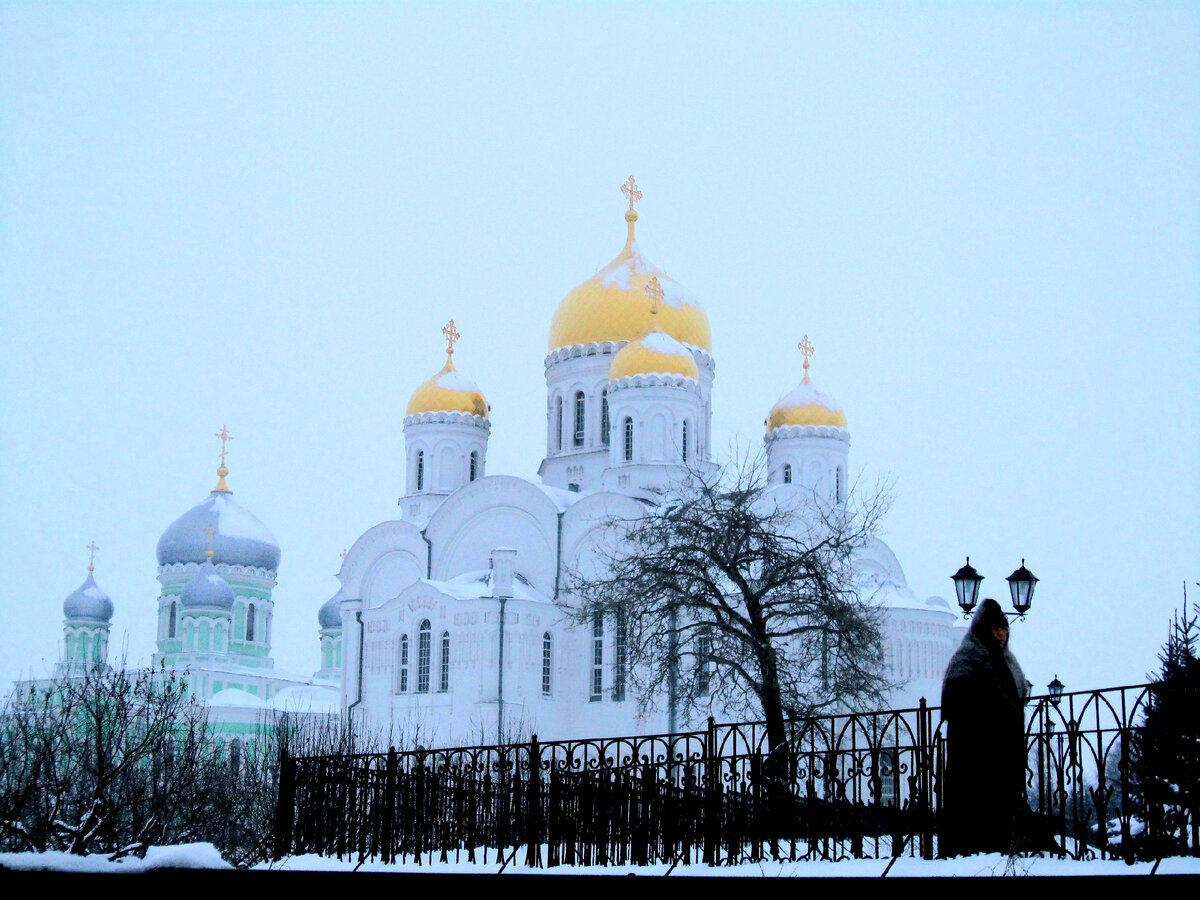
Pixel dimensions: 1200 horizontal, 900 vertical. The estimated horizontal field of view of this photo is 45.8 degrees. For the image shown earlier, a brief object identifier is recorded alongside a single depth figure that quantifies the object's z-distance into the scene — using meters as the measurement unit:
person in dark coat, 7.76
